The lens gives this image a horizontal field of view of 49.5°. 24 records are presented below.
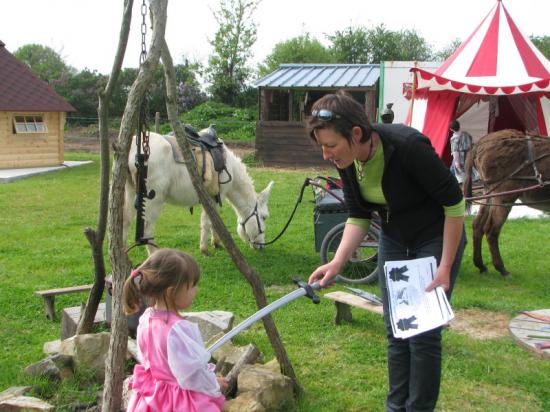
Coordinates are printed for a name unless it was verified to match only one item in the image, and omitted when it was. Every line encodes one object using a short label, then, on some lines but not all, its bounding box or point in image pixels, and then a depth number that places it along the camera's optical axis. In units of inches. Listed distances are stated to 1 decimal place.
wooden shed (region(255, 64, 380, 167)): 792.3
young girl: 96.1
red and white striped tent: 403.9
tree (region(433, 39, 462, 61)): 1616.3
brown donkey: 281.6
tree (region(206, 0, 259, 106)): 1314.0
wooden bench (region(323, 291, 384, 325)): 200.8
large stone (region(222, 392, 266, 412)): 136.8
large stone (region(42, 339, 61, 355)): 179.5
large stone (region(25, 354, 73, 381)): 159.0
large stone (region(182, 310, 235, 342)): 183.8
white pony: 289.4
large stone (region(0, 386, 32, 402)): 144.4
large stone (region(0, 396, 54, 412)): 138.3
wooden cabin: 742.5
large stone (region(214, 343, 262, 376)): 164.7
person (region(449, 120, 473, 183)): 429.7
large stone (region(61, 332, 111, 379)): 159.0
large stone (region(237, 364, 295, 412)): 144.2
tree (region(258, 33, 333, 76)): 1437.0
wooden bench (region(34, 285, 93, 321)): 220.1
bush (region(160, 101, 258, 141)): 1013.8
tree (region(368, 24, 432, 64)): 1443.2
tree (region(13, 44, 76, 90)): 1318.9
